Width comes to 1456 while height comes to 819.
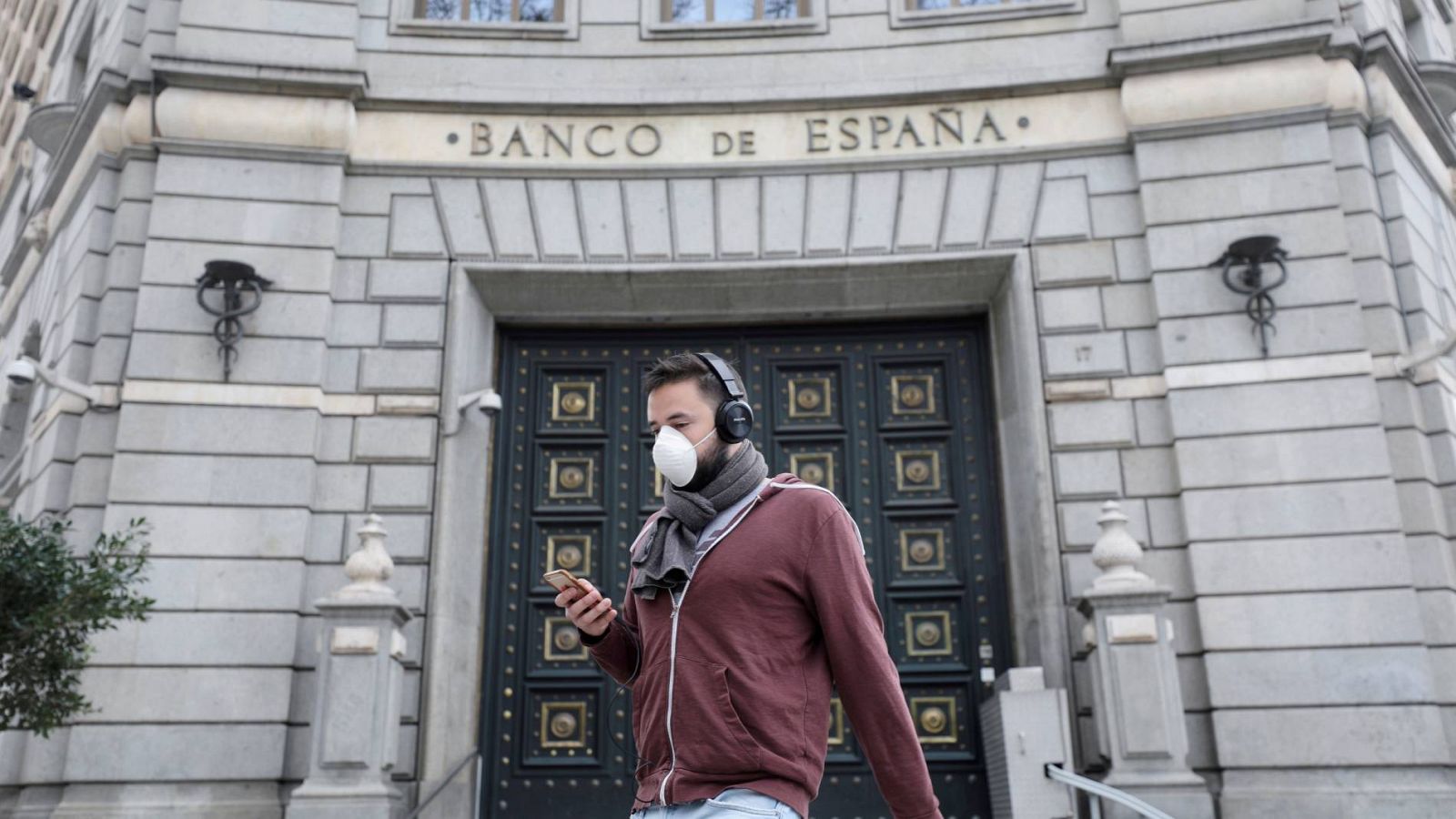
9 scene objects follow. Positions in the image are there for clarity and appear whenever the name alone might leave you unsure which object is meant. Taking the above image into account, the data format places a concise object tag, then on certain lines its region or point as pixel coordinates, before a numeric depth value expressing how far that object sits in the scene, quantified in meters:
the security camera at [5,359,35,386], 10.56
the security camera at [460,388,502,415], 11.71
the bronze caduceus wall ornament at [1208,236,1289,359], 11.20
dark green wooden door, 11.64
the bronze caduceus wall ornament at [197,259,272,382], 11.54
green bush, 9.30
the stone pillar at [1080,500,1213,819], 9.53
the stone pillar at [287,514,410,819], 9.70
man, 3.16
